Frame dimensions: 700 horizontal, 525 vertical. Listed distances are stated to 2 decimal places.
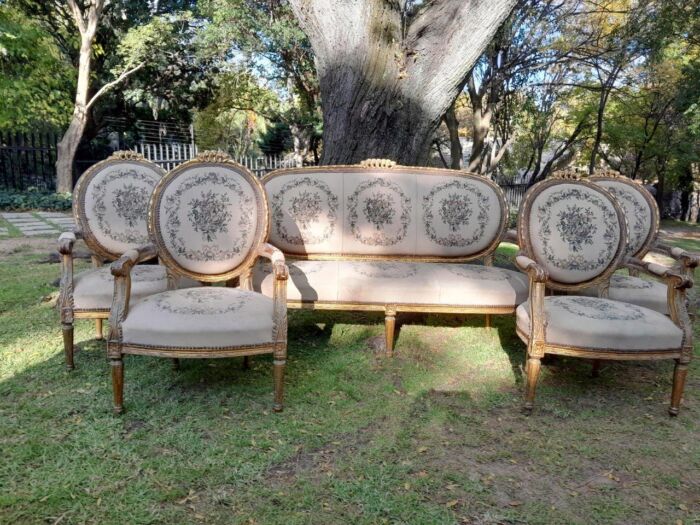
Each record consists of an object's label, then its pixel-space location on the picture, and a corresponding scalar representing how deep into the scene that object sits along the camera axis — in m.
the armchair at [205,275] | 2.17
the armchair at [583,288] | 2.29
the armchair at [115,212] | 2.88
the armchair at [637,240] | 2.92
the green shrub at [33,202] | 9.84
